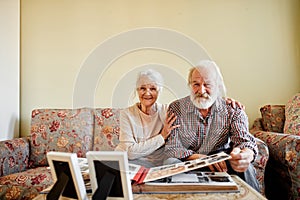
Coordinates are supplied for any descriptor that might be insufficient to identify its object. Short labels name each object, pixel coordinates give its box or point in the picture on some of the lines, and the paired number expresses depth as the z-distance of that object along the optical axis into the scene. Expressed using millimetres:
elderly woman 1245
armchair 1389
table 763
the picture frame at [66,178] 695
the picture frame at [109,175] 679
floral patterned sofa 1747
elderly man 1188
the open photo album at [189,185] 817
